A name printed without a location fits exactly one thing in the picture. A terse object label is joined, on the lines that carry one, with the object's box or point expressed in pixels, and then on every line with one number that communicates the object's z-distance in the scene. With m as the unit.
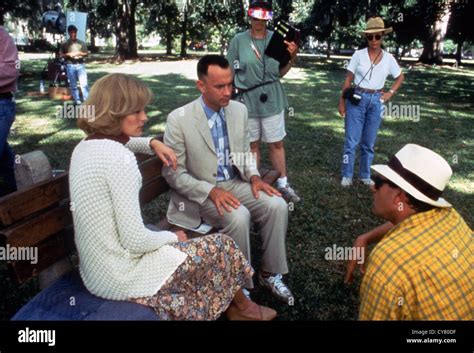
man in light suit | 3.40
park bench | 2.19
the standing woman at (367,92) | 5.55
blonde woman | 2.22
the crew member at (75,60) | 10.68
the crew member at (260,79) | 4.90
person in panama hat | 1.87
